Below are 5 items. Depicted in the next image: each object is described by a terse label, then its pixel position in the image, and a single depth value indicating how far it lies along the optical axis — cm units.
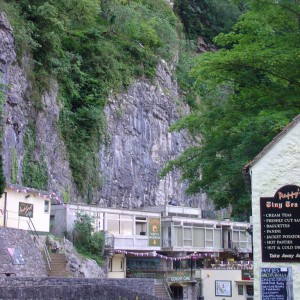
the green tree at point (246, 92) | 2180
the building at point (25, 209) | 3033
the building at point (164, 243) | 4181
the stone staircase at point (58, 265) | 3022
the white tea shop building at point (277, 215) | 1485
